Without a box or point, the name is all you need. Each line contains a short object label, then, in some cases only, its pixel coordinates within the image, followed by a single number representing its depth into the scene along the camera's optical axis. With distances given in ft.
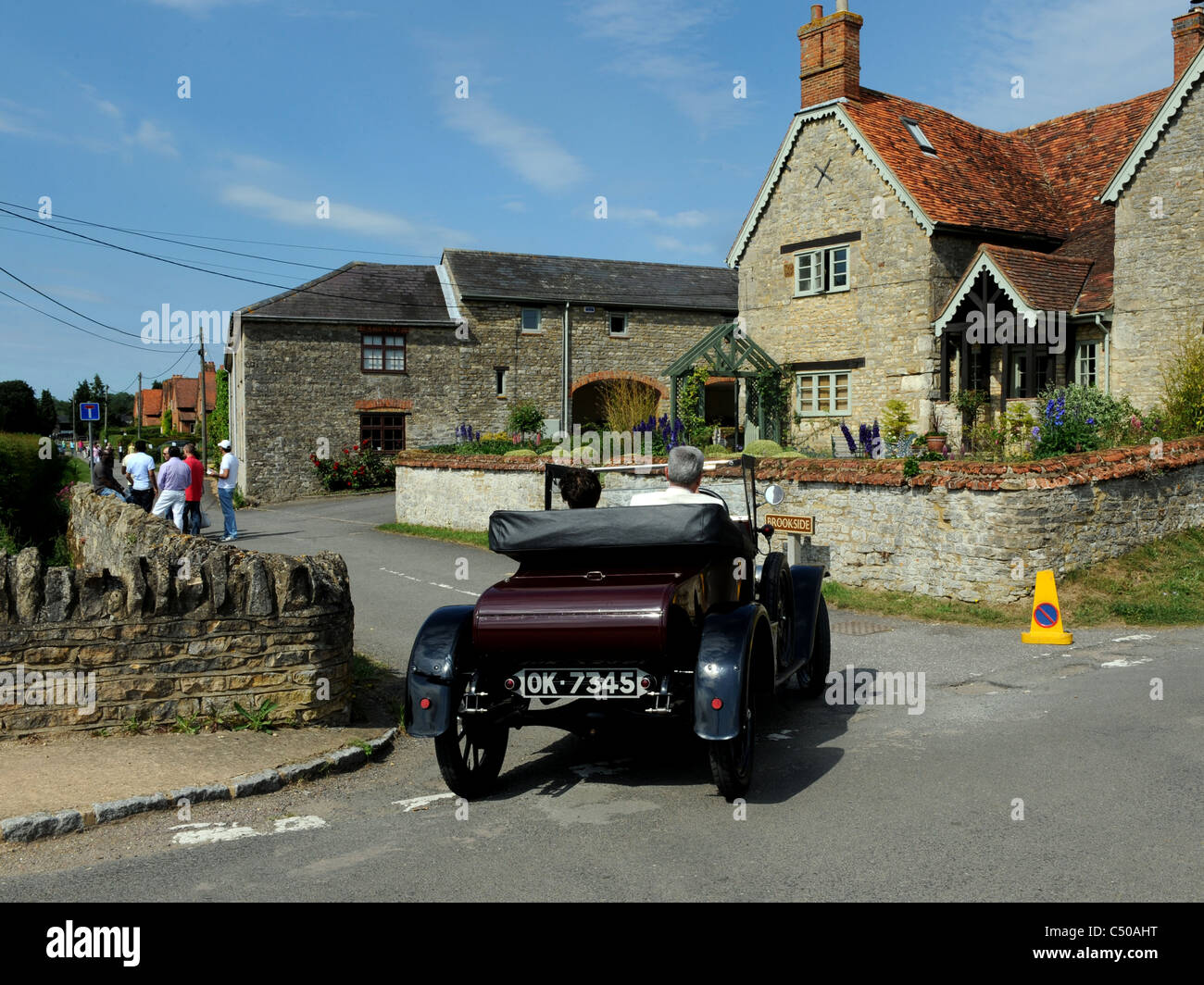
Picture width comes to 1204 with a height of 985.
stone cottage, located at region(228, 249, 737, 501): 109.50
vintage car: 17.15
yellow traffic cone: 33.22
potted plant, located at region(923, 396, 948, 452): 57.77
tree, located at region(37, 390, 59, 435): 296.49
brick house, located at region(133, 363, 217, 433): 302.25
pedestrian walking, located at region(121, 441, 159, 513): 61.62
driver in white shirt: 20.70
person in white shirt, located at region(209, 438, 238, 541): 60.54
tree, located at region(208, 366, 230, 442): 145.69
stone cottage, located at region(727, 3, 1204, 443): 67.00
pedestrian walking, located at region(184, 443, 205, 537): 56.29
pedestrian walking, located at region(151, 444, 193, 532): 53.67
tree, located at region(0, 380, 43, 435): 234.17
